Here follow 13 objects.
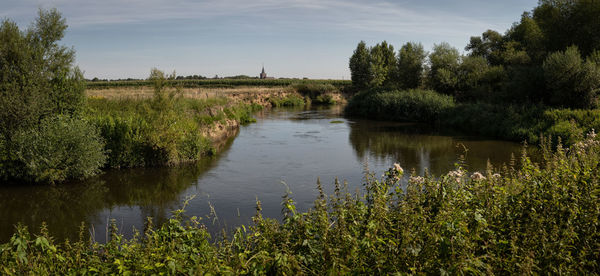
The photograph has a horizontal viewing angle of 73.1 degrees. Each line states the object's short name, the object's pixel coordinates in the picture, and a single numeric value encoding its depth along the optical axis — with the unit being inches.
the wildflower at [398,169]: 248.7
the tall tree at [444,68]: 1446.9
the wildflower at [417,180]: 228.9
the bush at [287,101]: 2149.4
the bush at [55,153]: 525.7
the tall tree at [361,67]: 2506.9
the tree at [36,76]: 561.6
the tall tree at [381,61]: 2469.2
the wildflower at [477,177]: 241.1
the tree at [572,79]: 867.4
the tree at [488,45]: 1616.6
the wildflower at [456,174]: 241.0
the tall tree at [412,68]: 1633.9
